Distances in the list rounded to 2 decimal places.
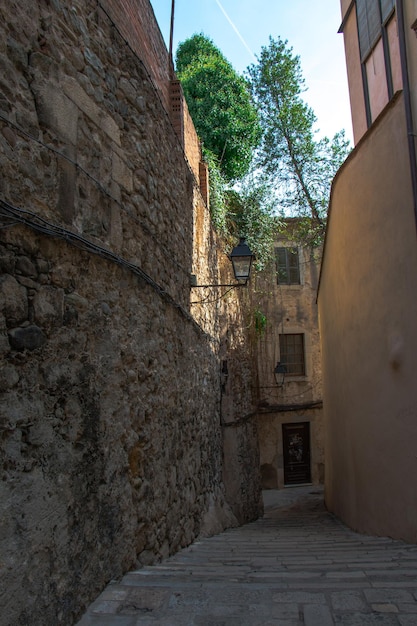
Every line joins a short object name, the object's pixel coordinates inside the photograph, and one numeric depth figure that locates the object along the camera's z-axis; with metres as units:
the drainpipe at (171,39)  6.33
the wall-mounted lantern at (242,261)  5.98
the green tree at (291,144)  11.92
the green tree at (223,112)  11.34
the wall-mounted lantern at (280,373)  14.79
